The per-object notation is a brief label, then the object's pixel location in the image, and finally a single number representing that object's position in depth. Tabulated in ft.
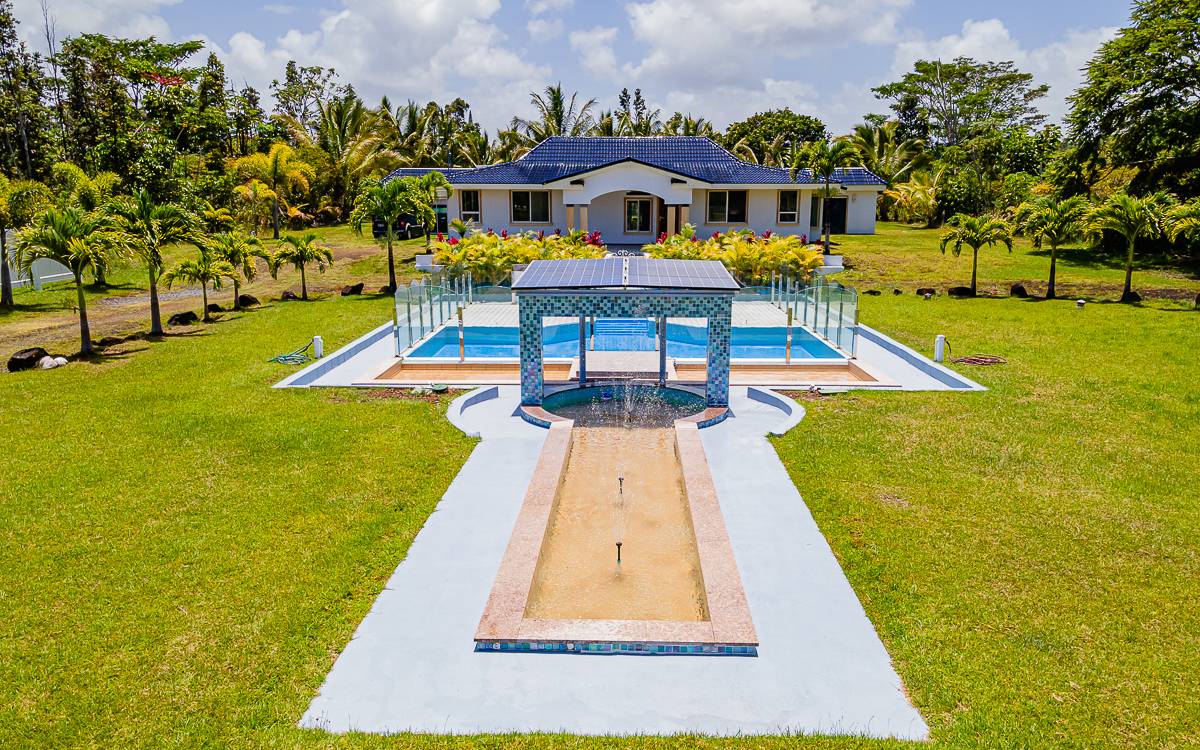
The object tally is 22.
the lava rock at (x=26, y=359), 56.75
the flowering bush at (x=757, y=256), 88.07
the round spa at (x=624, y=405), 45.24
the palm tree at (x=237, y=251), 85.61
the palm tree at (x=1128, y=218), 84.94
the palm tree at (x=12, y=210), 80.89
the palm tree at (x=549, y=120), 164.86
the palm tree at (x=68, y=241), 56.08
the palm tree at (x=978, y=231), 91.50
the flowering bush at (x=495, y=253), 87.30
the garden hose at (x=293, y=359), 59.52
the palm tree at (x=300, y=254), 88.74
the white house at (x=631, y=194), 118.42
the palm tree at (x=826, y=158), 115.14
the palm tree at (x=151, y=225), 64.85
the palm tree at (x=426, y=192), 95.55
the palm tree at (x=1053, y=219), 89.04
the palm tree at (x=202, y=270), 76.13
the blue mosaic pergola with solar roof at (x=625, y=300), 44.47
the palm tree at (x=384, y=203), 92.79
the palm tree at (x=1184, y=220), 81.87
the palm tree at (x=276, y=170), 146.72
